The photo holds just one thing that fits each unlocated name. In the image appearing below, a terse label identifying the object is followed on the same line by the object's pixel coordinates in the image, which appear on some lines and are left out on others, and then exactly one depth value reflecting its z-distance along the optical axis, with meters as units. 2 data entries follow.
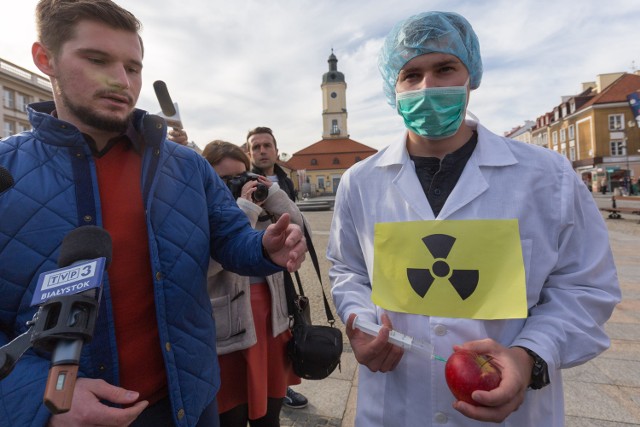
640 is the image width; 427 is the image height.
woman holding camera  2.12
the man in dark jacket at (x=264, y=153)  3.48
